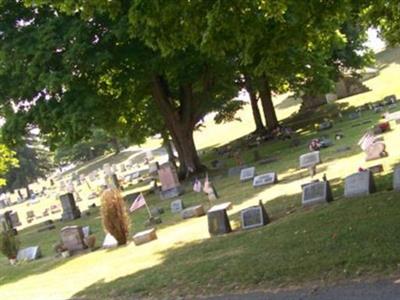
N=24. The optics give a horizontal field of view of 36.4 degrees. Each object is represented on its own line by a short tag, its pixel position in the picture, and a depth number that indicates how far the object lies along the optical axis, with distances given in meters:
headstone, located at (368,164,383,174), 16.75
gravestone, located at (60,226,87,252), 18.34
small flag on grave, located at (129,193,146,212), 18.75
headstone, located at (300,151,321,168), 20.59
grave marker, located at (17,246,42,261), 19.58
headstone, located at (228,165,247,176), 28.47
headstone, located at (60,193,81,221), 30.77
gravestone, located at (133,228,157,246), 16.28
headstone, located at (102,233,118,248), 17.25
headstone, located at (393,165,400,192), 12.73
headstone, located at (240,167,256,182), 24.55
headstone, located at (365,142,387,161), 19.47
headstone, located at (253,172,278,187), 21.08
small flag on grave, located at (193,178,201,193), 21.36
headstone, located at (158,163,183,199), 27.08
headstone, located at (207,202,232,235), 14.12
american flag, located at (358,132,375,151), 19.75
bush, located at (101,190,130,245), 16.86
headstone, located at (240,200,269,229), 13.73
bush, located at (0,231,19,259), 20.11
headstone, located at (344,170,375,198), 13.30
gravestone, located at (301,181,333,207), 13.85
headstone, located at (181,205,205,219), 18.70
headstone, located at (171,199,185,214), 21.36
